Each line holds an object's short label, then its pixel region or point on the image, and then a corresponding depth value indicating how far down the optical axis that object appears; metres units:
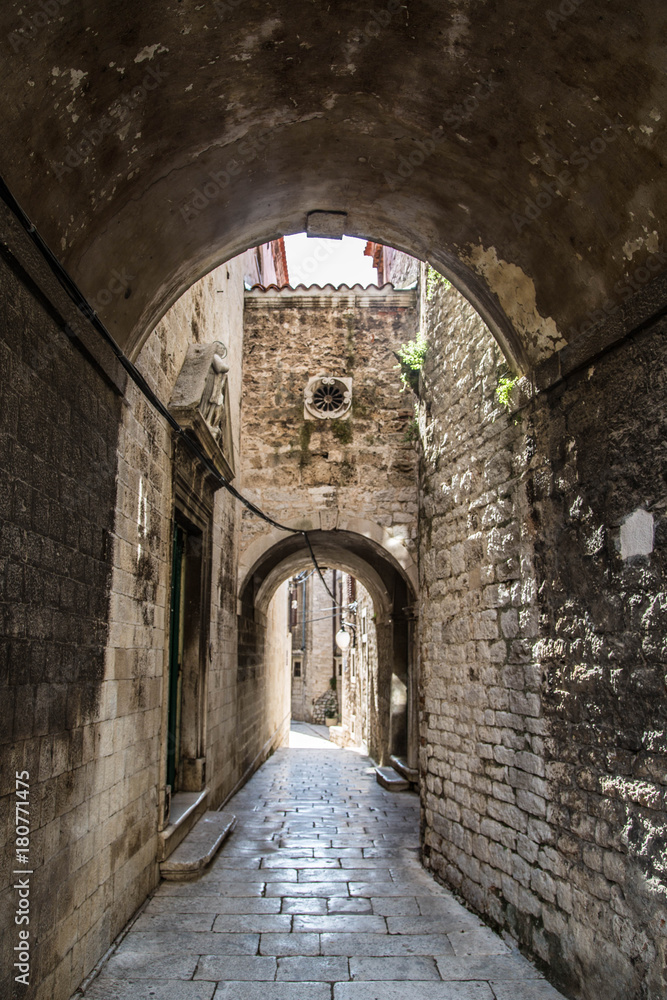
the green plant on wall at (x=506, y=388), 4.18
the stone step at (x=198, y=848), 4.65
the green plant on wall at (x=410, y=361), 7.98
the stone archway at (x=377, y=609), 9.24
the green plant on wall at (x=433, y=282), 5.92
